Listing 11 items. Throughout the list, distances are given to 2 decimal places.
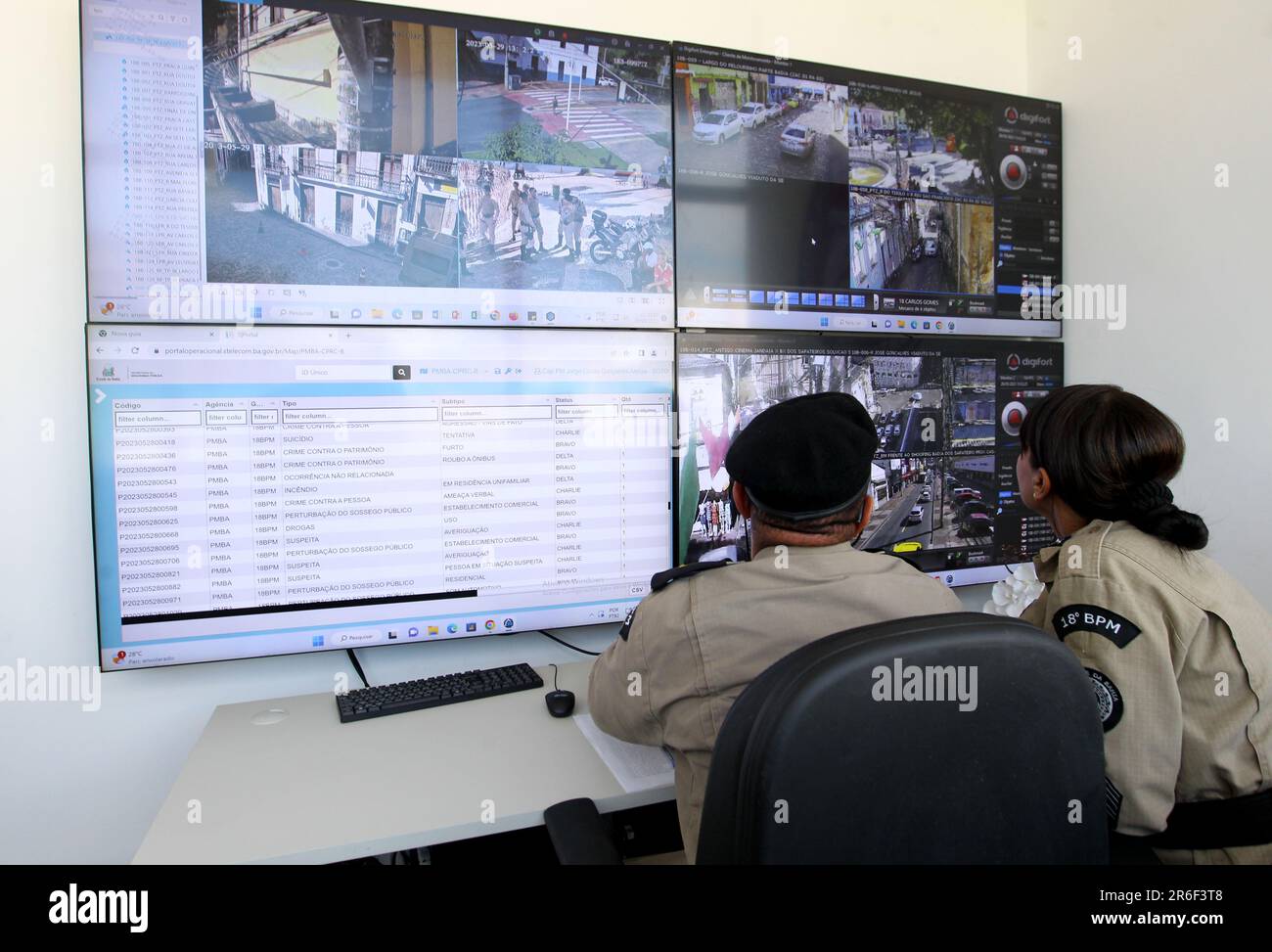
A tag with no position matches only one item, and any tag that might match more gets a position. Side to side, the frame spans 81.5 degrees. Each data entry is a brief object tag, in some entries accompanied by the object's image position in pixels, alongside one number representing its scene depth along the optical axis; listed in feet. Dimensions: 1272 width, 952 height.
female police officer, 3.65
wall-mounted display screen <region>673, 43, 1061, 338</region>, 6.45
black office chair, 2.43
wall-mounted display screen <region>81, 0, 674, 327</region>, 5.11
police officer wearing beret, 3.38
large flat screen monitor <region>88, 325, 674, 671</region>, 5.19
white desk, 3.65
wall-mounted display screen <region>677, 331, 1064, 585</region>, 6.46
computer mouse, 5.04
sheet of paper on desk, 4.14
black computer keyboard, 5.12
